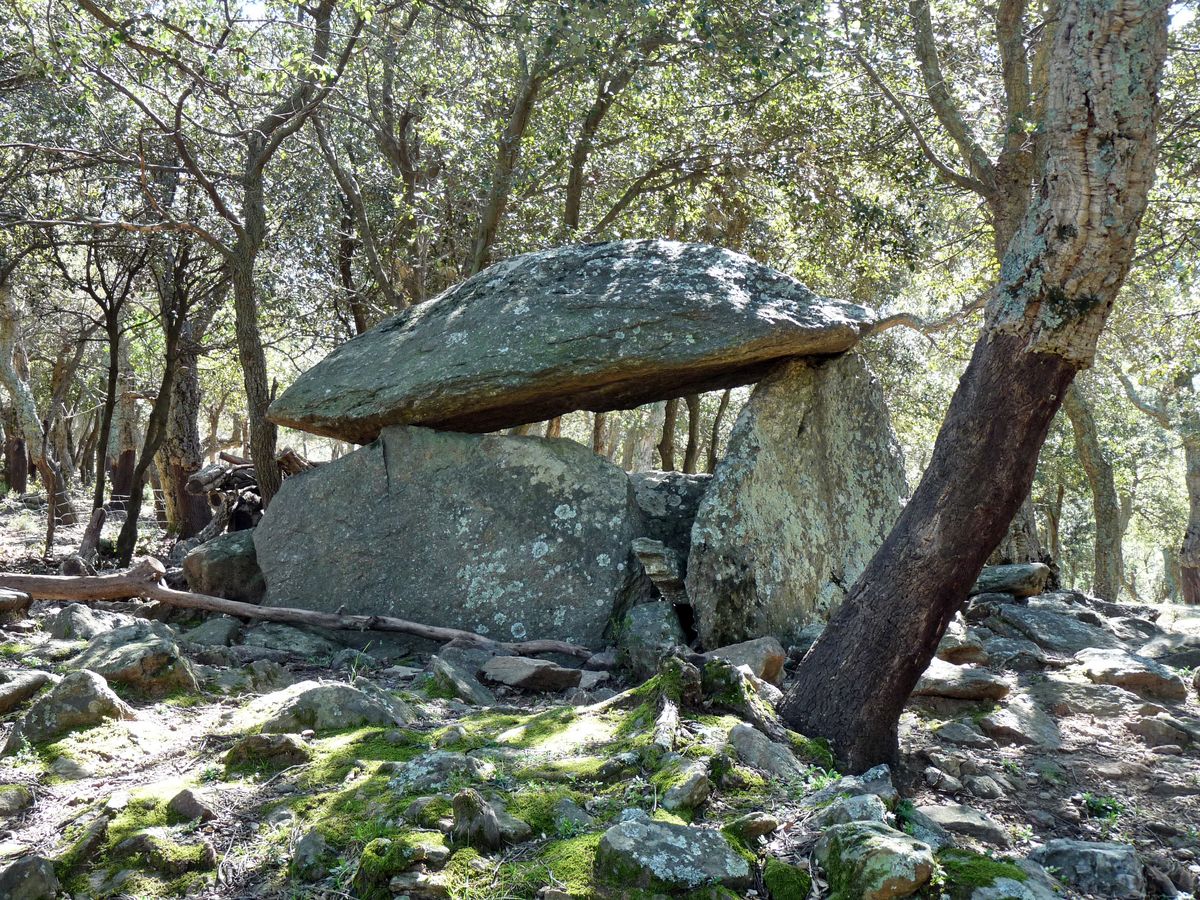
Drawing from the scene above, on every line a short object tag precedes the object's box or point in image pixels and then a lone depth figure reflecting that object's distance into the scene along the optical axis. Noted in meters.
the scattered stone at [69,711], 4.49
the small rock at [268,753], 4.19
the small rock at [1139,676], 6.03
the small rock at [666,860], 2.99
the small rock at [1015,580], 8.45
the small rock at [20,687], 4.88
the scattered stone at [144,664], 5.32
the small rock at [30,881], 2.99
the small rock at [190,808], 3.62
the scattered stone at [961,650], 6.59
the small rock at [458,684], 5.86
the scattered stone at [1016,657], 6.67
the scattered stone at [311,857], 3.24
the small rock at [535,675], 6.38
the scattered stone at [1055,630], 7.21
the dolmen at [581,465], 7.99
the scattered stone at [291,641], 7.31
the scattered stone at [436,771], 3.80
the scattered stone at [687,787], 3.59
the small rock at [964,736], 5.16
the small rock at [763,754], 4.04
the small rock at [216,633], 7.23
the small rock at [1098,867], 3.34
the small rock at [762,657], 5.79
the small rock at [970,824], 3.78
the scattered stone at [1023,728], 5.24
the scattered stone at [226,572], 8.83
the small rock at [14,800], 3.73
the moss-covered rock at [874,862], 2.91
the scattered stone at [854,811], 3.39
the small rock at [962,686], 5.72
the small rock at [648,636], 6.65
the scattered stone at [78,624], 6.59
